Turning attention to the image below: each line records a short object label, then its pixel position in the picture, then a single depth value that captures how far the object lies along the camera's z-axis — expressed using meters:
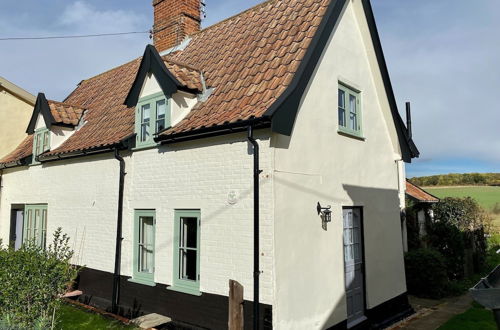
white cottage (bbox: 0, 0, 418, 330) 6.78
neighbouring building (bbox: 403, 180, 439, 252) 15.39
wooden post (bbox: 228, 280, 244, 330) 5.58
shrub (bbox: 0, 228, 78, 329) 6.53
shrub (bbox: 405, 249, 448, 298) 12.10
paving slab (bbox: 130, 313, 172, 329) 7.45
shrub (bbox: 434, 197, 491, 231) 18.38
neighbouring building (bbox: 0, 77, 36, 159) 15.78
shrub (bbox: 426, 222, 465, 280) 14.03
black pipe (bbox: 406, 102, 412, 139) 11.65
